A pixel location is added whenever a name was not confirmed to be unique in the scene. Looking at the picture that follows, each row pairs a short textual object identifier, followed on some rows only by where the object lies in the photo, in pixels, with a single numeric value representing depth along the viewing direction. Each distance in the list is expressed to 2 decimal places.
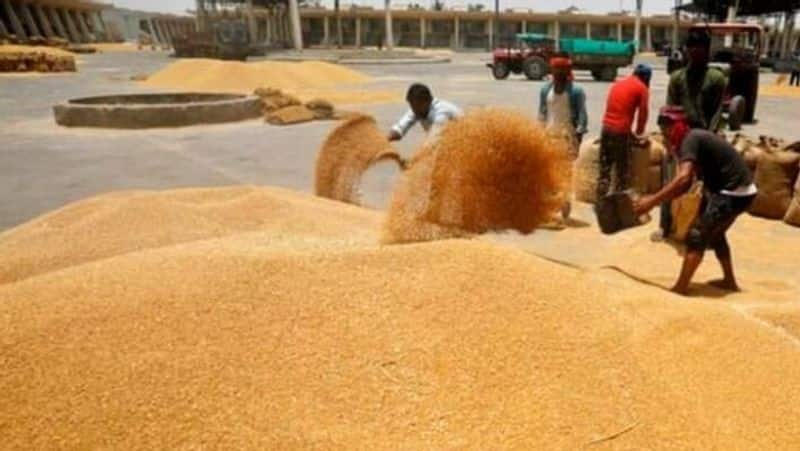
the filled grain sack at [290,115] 11.84
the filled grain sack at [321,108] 12.41
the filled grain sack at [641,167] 6.02
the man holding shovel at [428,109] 4.67
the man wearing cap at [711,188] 3.83
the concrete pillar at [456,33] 61.28
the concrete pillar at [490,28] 61.35
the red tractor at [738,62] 11.06
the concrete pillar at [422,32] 61.09
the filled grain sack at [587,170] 6.11
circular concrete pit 11.22
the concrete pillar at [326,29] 58.06
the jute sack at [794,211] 5.57
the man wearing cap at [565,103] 5.71
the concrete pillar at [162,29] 59.91
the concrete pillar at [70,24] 55.97
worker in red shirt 5.38
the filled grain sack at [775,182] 5.63
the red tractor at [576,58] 24.48
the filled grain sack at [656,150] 6.14
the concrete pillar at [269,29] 53.10
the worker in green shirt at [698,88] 5.14
